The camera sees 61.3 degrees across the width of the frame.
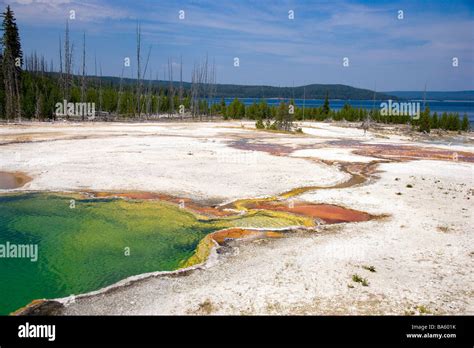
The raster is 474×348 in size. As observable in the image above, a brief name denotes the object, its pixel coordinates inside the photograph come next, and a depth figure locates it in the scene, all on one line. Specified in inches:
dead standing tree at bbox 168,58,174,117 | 2976.6
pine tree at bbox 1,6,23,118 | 1923.0
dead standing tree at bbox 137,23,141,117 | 2564.0
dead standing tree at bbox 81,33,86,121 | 2311.3
